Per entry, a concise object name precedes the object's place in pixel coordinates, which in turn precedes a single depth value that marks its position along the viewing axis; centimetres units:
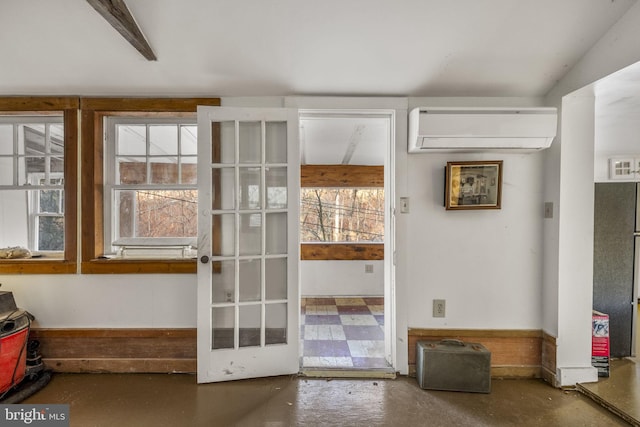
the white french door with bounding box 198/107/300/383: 217
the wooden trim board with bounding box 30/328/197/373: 225
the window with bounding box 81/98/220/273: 224
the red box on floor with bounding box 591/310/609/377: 216
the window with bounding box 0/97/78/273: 232
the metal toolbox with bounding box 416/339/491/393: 204
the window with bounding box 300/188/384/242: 468
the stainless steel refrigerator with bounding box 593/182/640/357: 249
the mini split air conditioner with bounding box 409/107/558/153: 198
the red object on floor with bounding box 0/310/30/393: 187
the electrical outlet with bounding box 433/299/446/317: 229
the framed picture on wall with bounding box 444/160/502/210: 220
